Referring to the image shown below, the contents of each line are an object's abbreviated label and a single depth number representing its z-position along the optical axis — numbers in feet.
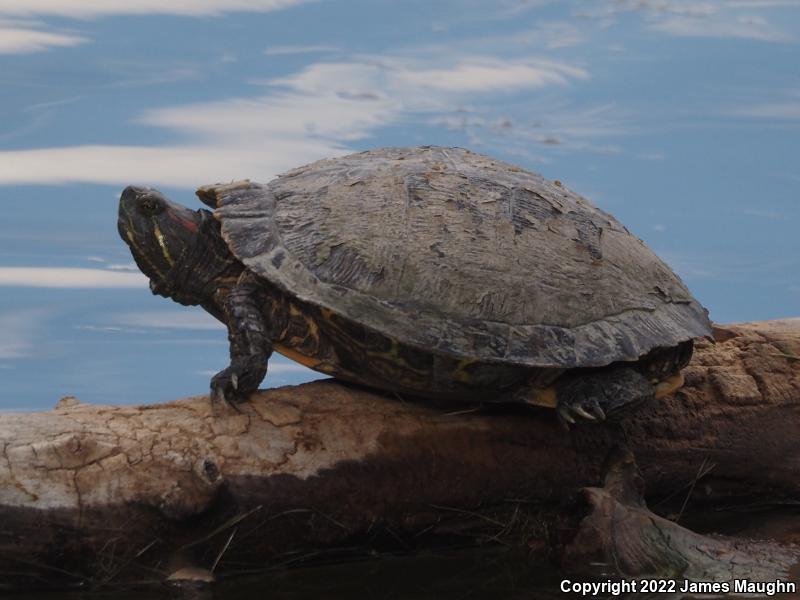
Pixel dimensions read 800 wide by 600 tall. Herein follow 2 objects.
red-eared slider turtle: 38.17
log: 36.65
